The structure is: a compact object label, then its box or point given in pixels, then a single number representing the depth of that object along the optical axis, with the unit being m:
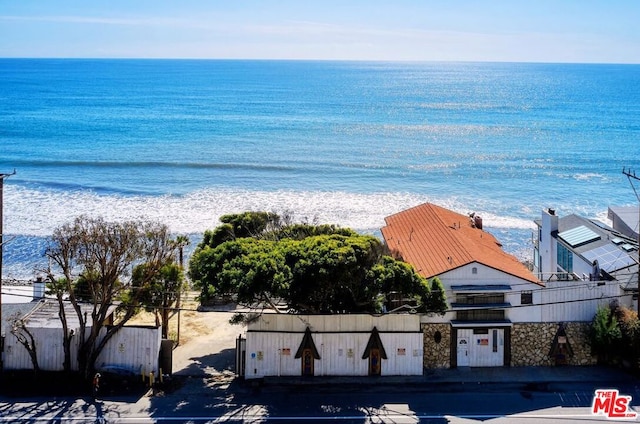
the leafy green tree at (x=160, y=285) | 27.88
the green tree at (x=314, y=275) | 25.72
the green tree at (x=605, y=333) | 27.25
